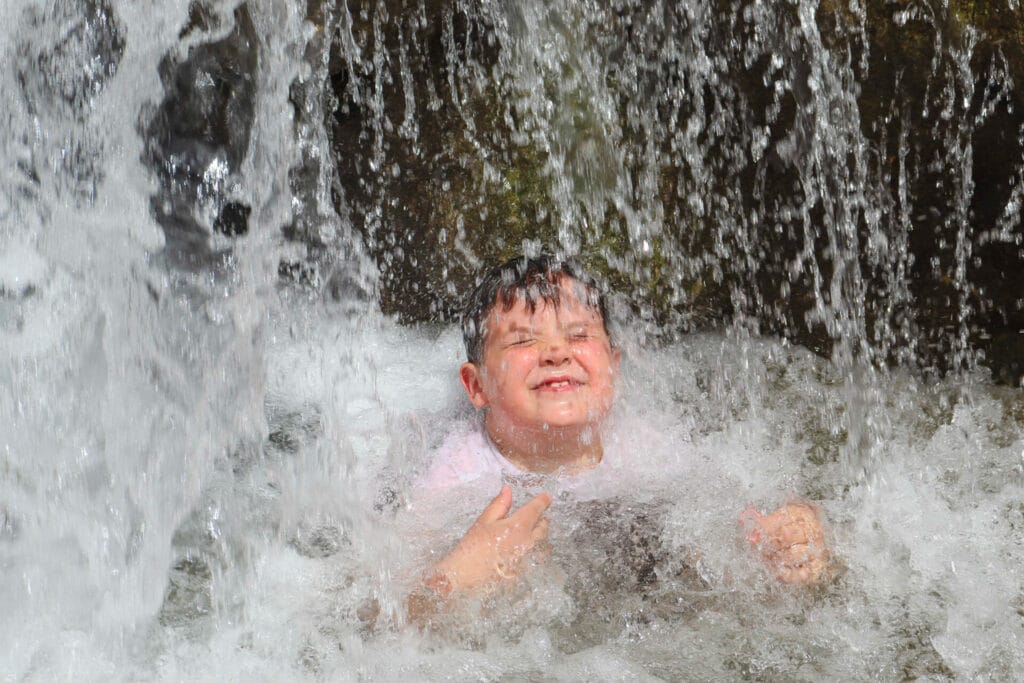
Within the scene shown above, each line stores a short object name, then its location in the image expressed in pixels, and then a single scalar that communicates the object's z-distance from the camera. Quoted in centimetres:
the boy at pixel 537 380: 322
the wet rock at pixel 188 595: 278
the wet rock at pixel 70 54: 354
